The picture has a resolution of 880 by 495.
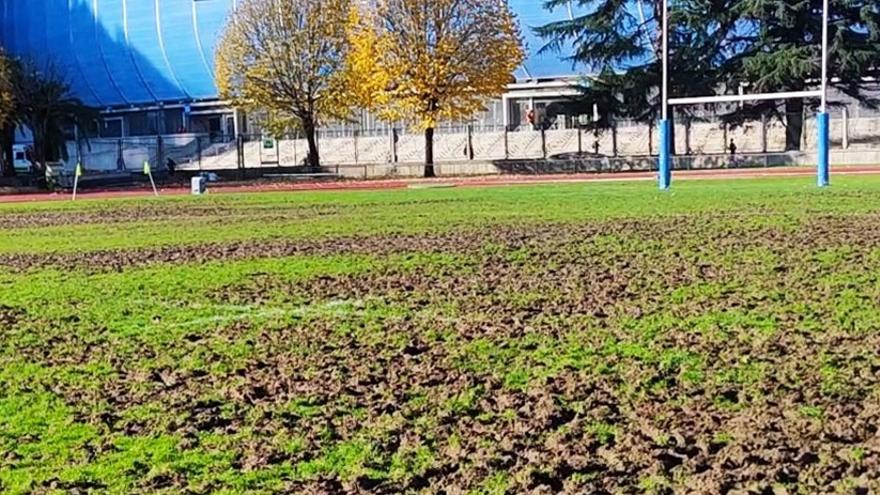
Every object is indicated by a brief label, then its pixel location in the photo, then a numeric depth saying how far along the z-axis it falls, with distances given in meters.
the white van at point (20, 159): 68.33
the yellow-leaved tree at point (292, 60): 50.97
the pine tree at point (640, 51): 50.03
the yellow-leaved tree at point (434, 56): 46.72
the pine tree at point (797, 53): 46.19
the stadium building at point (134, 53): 87.69
